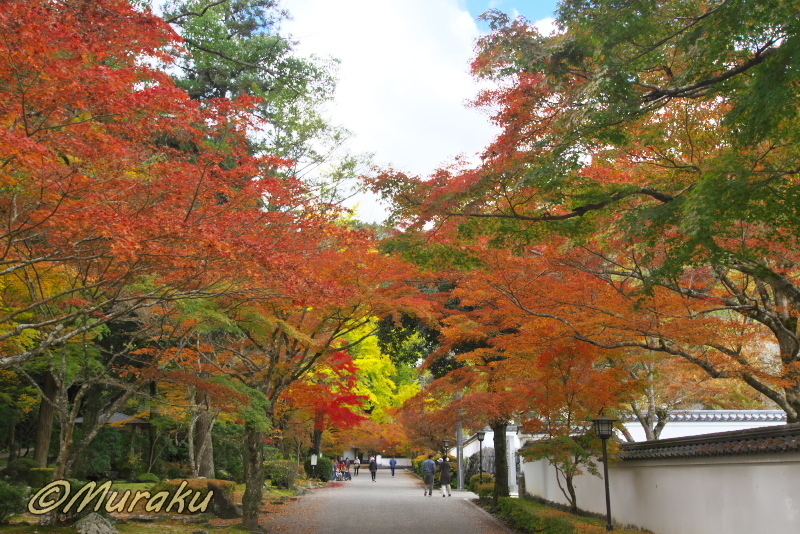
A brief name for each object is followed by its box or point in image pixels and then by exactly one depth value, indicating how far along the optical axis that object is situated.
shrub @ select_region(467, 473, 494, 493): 25.62
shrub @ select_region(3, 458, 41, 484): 17.05
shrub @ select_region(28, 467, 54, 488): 15.96
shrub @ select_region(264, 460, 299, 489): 26.38
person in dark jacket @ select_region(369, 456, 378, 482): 38.65
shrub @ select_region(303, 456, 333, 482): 36.26
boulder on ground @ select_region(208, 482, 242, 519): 15.75
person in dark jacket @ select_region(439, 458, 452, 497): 24.22
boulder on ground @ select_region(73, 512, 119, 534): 10.44
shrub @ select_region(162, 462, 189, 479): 25.42
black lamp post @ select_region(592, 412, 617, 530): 11.89
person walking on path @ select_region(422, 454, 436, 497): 25.70
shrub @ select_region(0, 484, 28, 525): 10.81
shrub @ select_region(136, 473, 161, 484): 23.23
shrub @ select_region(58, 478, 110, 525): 11.01
